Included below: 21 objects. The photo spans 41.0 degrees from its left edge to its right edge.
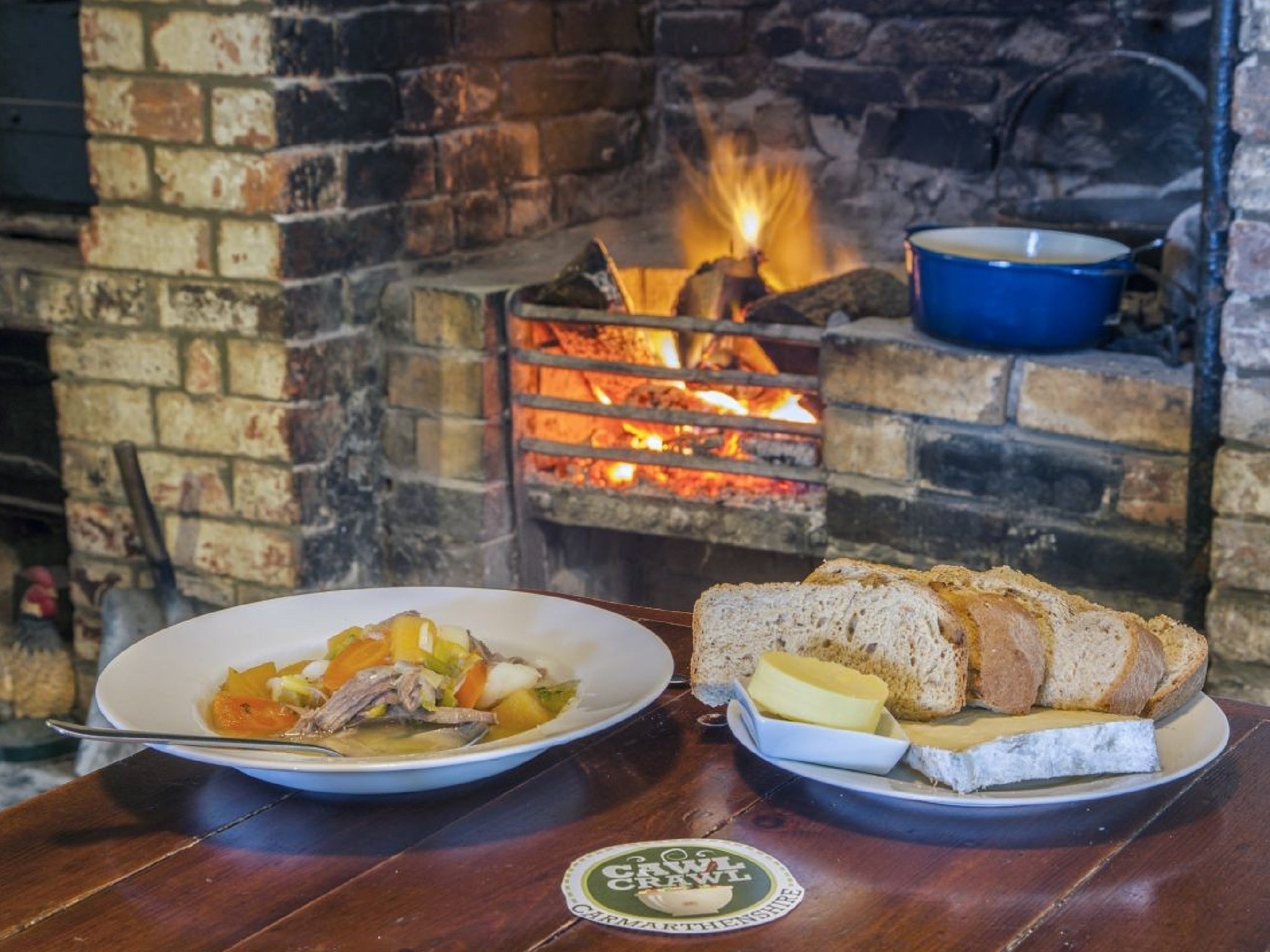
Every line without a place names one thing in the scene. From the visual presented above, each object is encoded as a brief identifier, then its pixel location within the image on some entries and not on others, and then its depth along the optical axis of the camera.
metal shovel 3.08
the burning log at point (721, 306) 3.12
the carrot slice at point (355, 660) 1.39
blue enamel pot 2.58
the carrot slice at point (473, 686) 1.37
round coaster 1.11
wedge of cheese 1.24
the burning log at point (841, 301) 2.94
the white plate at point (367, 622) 1.22
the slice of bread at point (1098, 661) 1.35
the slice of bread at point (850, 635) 1.34
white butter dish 1.25
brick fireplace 2.63
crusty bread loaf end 1.37
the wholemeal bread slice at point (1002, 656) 1.34
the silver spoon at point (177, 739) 1.22
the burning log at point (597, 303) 3.08
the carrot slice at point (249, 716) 1.34
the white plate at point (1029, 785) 1.22
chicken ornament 3.41
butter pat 1.26
